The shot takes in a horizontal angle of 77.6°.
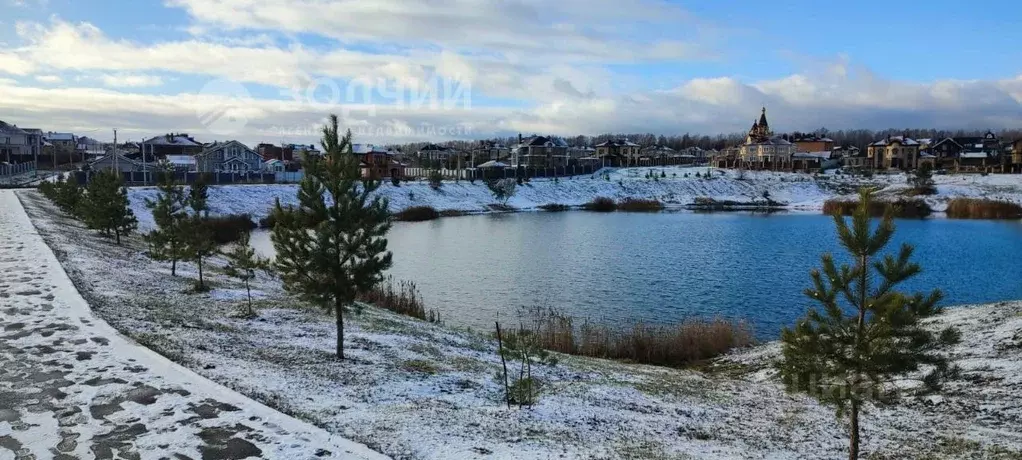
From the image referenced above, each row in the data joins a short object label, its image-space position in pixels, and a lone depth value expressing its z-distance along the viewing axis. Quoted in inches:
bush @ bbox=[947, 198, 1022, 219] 2635.3
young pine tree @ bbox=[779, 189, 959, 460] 279.9
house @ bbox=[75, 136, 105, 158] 5013.8
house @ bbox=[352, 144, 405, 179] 4239.7
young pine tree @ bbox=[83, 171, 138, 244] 1009.5
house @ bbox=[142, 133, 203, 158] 4306.1
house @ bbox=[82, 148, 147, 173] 3189.0
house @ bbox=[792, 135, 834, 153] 5821.9
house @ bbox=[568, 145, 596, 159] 5329.7
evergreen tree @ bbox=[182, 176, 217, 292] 713.6
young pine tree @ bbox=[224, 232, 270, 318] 636.7
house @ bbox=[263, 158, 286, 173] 3898.4
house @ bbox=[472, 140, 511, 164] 5378.9
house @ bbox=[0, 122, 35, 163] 3860.7
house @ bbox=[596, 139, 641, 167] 5605.3
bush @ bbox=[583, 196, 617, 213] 3222.2
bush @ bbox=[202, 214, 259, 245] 1721.0
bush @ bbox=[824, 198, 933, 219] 2722.7
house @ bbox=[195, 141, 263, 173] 3400.6
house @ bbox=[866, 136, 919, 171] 4820.4
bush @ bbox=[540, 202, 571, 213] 3216.0
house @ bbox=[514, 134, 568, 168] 4746.6
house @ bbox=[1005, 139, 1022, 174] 4121.6
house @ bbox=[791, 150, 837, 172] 4969.0
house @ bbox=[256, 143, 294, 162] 5319.9
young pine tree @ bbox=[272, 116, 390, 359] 464.4
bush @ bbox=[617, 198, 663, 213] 3234.3
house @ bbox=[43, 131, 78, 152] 4930.4
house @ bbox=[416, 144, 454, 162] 5038.4
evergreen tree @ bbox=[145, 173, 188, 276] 737.0
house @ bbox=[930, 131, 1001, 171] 4601.6
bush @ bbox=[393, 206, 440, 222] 2581.2
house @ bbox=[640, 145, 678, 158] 6156.5
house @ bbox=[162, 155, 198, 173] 3487.7
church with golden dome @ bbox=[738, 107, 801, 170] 4931.1
